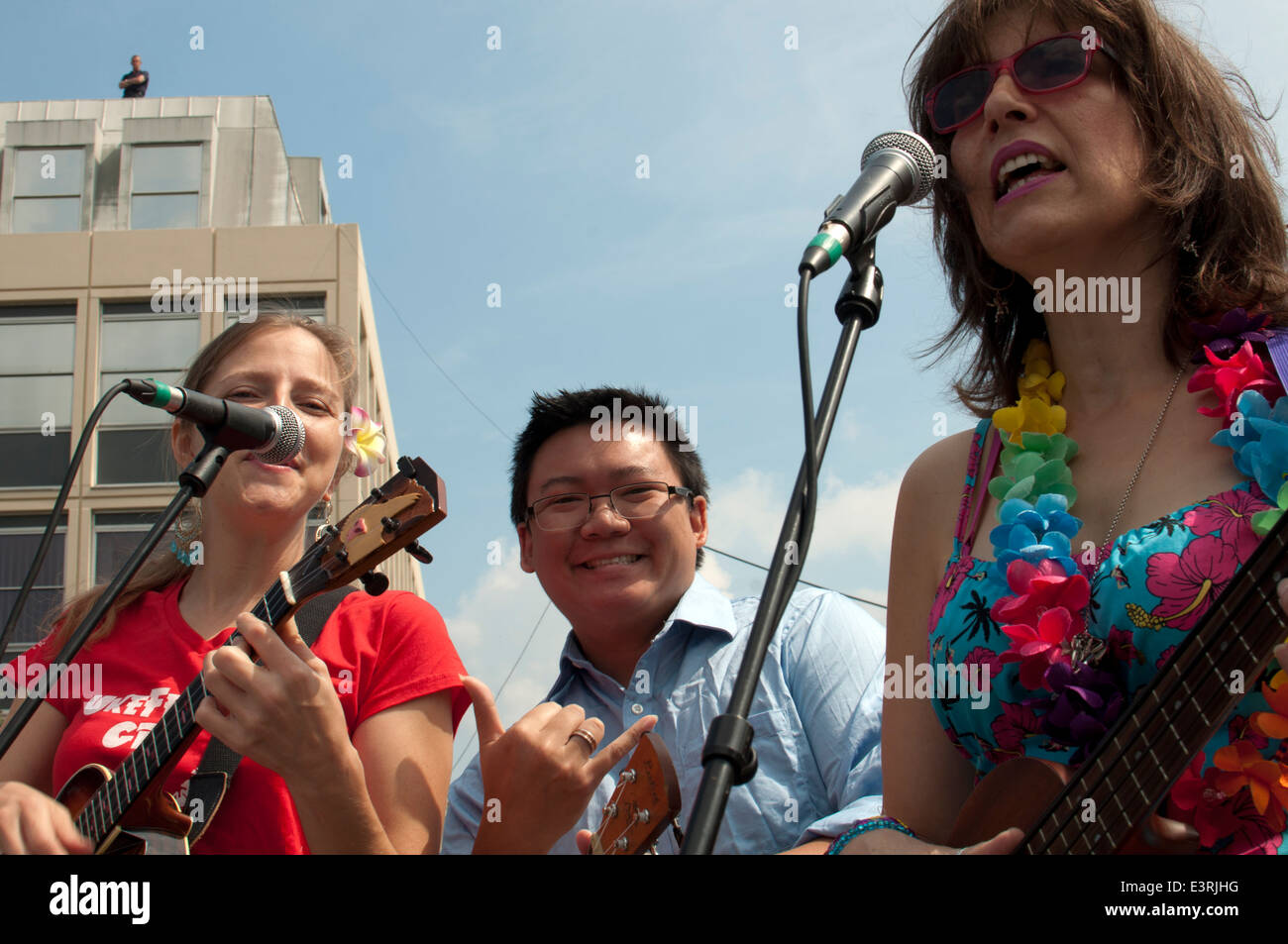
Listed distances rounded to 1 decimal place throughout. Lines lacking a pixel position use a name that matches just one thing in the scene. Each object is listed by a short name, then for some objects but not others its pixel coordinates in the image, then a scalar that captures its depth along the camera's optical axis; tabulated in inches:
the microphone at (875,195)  69.2
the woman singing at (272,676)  90.0
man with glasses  90.0
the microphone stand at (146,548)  93.0
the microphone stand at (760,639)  54.9
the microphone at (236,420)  98.1
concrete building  696.4
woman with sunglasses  74.3
